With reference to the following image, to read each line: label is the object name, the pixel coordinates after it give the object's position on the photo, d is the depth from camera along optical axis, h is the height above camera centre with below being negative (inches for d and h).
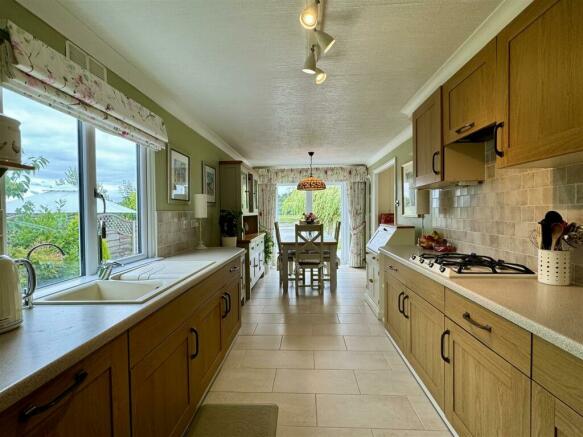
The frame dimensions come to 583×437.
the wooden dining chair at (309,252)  187.5 -23.4
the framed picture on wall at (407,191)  159.2 +11.9
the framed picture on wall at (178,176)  115.9 +15.6
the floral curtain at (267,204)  269.0 +8.9
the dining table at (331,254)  189.8 -25.5
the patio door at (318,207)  277.9 +6.1
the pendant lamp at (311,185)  209.1 +19.8
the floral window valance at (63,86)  49.8 +25.2
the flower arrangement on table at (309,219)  221.0 -3.7
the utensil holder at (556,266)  55.6 -9.9
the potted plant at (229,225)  168.7 -5.8
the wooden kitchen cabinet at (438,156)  87.2 +16.9
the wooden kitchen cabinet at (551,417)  33.7 -24.0
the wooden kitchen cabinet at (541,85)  45.7 +21.6
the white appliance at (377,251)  138.6 -18.4
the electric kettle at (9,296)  37.9 -10.1
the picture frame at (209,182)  154.6 +17.4
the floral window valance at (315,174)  264.4 +34.4
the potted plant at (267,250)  236.9 -28.3
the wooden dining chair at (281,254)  195.6 -25.7
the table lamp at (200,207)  131.5 +3.3
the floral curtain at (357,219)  265.6 -4.7
